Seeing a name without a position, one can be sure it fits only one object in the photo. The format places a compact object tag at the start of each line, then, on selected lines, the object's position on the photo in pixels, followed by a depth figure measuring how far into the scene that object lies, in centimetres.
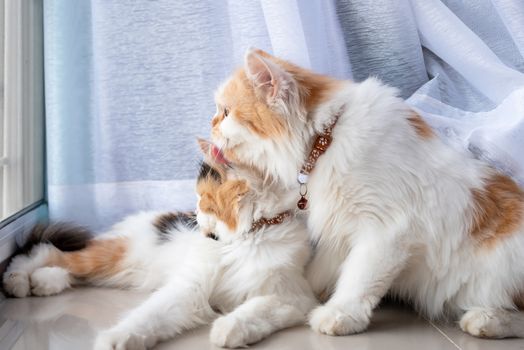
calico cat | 121
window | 186
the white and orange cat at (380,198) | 123
